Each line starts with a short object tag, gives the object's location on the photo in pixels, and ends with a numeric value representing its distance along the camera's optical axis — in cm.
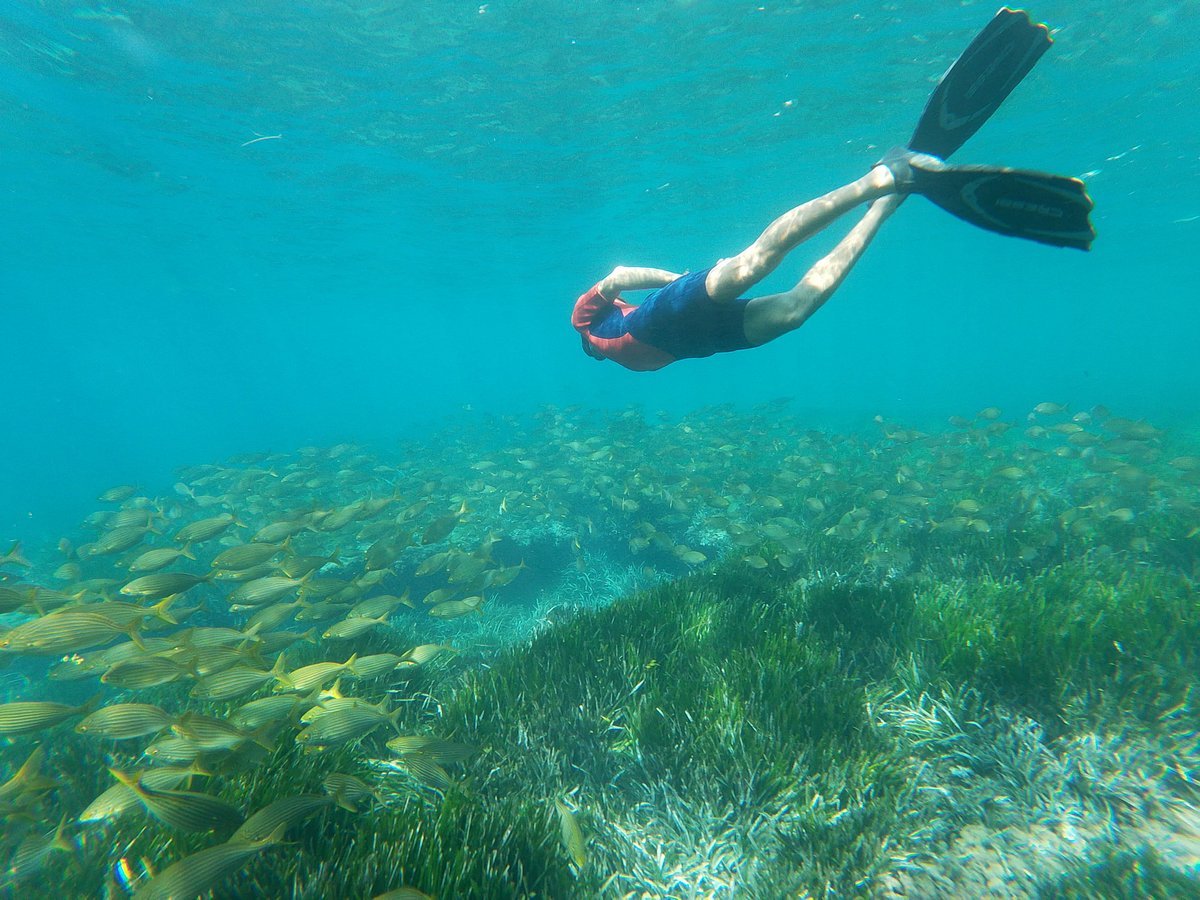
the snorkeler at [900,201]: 396
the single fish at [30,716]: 341
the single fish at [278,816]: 246
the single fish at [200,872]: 216
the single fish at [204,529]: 691
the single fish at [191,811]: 247
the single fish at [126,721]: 328
